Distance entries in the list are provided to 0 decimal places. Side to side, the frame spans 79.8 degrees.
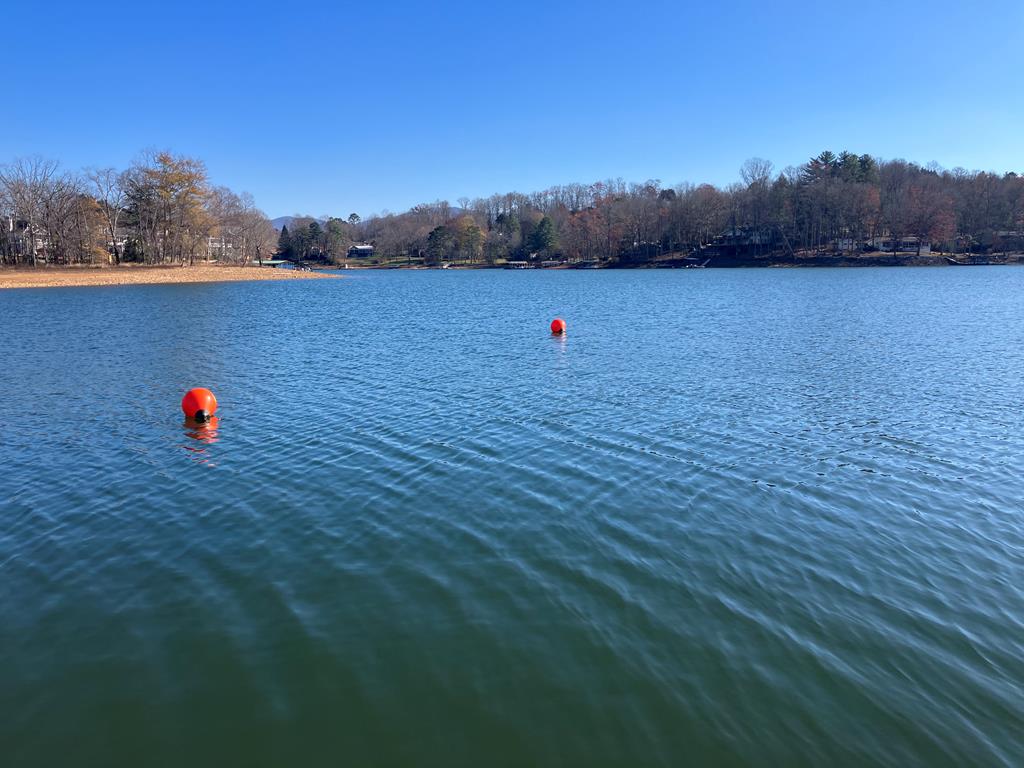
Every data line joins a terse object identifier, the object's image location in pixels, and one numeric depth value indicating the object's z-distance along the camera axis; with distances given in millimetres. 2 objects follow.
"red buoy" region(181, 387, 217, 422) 17359
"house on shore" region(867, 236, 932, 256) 125625
